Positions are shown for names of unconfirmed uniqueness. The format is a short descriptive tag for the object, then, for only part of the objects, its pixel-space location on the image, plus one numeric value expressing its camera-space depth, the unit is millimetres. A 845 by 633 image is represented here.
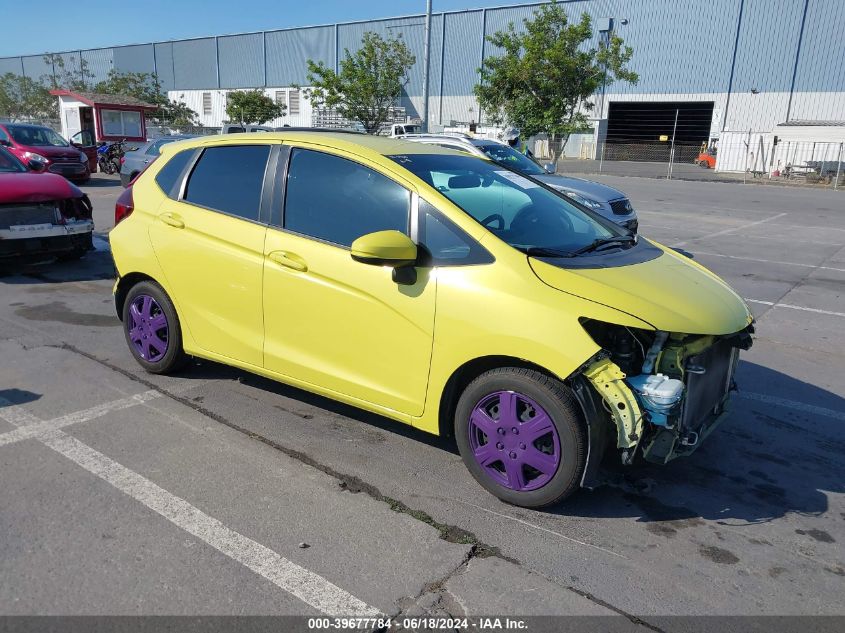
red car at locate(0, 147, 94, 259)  7895
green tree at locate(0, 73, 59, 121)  56844
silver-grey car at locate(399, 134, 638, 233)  10984
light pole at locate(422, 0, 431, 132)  23962
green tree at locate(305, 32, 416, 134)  33781
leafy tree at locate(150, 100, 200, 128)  51303
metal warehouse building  38969
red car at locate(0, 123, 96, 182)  19531
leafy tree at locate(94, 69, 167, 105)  53438
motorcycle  25141
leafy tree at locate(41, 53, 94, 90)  67188
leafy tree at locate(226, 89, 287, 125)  43531
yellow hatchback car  3246
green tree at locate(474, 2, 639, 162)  27016
